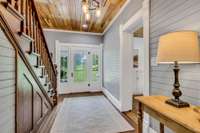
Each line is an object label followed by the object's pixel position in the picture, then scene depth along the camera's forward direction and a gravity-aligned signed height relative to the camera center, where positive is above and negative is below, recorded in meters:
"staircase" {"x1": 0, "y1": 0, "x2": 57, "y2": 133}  1.10 +0.06
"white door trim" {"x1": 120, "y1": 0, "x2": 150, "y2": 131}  2.52 -0.01
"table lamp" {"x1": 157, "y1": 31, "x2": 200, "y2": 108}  0.82 +0.15
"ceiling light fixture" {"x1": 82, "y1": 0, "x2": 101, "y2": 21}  1.73 +1.27
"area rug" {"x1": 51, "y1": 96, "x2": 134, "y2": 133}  1.83 -1.21
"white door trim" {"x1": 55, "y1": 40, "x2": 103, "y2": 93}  4.04 +0.86
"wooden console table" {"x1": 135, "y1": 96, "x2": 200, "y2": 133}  0.65 -0.39
